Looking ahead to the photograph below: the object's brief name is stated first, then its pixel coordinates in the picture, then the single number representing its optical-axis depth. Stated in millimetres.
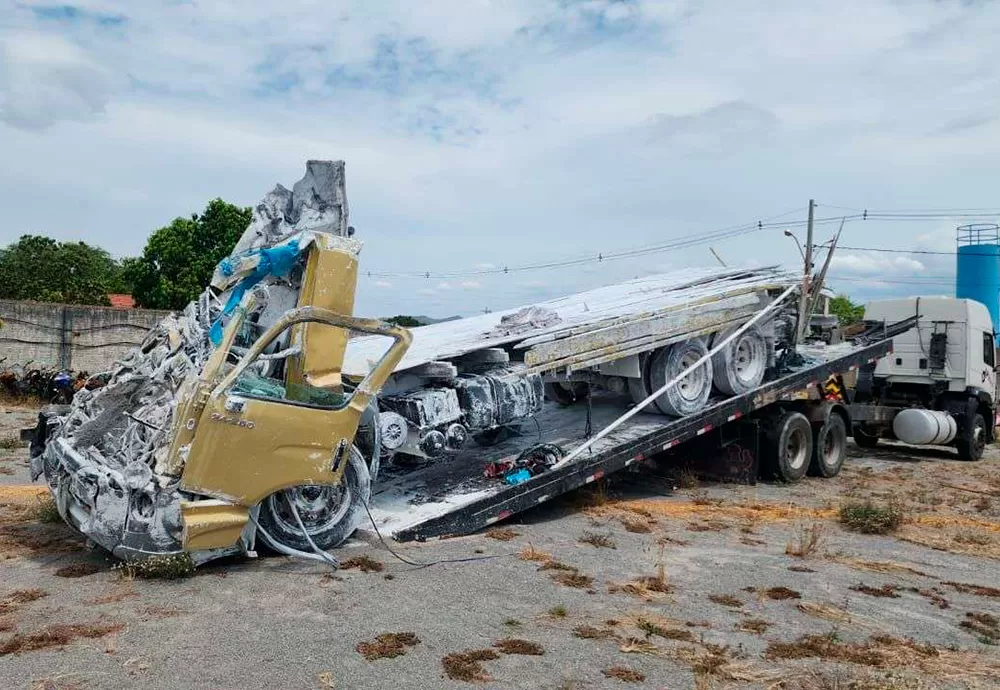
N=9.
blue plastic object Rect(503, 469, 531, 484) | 8289
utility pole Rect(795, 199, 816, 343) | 11672
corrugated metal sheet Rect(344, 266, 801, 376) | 8648
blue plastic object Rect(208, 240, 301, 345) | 7070
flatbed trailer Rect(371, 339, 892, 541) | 7777
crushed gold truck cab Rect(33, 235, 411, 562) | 5848
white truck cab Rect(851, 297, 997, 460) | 15281
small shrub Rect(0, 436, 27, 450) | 12437
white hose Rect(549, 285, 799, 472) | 8672
